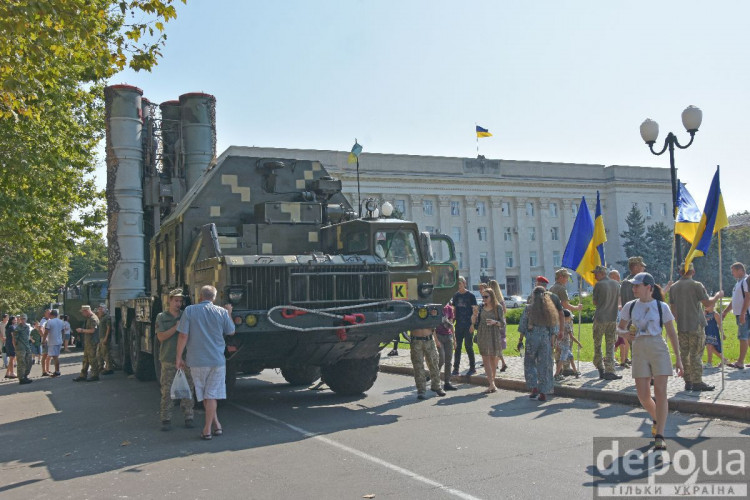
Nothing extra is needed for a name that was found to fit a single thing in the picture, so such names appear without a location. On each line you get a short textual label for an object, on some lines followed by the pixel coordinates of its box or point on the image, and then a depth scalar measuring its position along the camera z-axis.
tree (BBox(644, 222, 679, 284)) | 77.75
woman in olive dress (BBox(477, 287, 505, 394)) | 12.05
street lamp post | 13.32
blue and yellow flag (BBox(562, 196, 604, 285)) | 13.77
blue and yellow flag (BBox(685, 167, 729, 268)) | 11.06
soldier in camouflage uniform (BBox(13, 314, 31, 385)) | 18.08
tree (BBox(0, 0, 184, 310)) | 11.12
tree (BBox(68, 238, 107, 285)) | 83.21
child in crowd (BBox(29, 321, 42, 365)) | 21.23
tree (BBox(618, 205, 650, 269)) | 78.62
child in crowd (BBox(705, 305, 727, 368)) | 12.48
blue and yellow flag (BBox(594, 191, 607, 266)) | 13.66
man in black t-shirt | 13.68
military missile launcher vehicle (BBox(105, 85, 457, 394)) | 9.89
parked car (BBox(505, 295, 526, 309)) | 66.35
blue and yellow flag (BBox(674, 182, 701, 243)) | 12.81
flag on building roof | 59.47
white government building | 84.12
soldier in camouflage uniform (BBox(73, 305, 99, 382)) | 17.11
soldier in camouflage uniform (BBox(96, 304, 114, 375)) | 17.09
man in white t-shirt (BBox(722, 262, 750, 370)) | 12.29
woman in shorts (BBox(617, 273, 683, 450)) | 7.03
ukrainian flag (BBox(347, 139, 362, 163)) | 23.48
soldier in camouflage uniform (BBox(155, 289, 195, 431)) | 9.84
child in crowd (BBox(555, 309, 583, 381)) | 12.23
